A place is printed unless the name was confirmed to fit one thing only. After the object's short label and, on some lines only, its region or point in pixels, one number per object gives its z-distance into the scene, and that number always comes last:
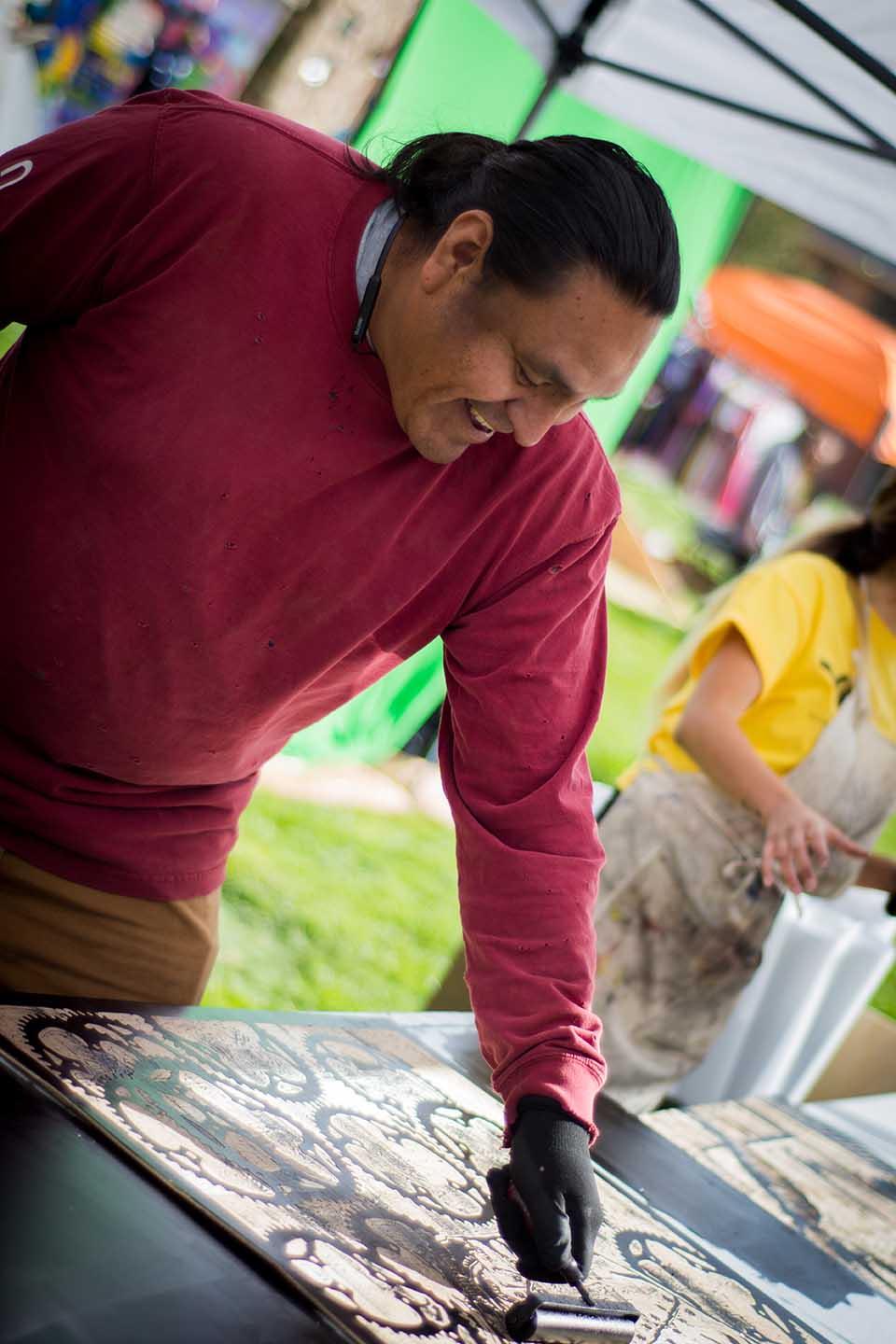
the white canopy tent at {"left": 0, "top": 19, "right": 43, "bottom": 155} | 3.20
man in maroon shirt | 1.16
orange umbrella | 9.26
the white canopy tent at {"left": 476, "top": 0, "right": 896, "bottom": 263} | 2.23
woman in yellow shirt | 2.19
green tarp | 3.28
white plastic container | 2.84
